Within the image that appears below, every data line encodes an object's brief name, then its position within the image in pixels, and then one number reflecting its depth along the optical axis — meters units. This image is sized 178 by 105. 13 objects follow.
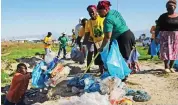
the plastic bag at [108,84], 3.36
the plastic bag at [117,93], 3.34
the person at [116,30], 3.68
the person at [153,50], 8.05
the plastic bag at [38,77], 3.82
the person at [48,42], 9.65
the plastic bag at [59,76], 3.78
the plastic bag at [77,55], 7.33
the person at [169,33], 4.76
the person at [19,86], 3.72
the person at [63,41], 10.67
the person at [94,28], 4.67
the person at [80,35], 5.50
